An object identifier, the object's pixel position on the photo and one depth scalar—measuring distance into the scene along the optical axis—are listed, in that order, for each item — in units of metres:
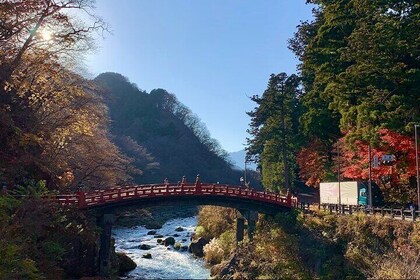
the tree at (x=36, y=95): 17.22
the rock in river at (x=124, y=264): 27.95
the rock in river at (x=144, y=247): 37.70
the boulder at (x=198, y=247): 34.09
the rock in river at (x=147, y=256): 33.09
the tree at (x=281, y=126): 41.44
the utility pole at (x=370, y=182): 24.22
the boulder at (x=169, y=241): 40.17
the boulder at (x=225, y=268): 24.00
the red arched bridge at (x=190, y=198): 23.80
